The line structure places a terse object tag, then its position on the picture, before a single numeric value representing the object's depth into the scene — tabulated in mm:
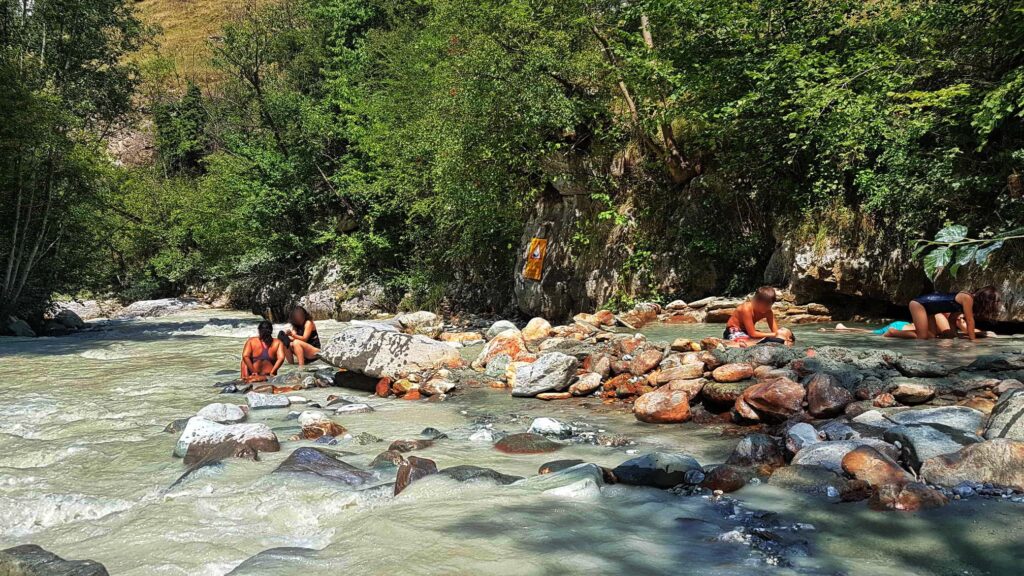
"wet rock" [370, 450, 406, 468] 4273
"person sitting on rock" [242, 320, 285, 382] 9086
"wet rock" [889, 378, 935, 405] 4762
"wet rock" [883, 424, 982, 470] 3453
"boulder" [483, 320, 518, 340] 11596
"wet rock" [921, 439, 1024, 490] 3076
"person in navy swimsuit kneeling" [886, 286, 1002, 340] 7812
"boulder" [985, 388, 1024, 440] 3500
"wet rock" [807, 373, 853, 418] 4812
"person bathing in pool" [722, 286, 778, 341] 7906
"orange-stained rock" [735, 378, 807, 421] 4971
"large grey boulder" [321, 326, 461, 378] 8414
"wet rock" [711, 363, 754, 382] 5801
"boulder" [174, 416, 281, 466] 4519
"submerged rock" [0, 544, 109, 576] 2510
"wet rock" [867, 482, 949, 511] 2992
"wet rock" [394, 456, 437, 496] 3650
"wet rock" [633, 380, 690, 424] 5449
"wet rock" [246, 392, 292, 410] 6883
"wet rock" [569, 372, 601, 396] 6878
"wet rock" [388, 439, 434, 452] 4752
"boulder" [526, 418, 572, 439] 5120
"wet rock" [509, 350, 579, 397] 7043
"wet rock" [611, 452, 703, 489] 3688
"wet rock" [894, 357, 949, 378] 5273
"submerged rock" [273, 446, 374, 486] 3873
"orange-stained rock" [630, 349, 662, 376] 6875
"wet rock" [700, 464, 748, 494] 3543
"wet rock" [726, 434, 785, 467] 3911
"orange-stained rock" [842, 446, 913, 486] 3264
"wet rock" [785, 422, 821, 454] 3998
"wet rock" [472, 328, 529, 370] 8859
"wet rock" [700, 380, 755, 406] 5449
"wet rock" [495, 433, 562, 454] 4699
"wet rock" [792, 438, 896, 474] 3598
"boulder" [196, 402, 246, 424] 5715
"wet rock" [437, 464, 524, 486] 3721
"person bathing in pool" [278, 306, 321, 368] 10273
